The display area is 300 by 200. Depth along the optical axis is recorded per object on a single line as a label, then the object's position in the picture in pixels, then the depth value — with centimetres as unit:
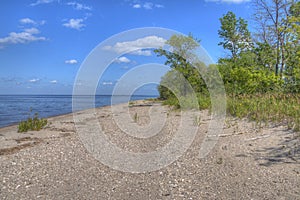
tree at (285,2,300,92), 1617
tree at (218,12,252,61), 2459
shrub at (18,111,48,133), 1254
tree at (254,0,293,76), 2014
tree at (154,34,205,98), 2247
